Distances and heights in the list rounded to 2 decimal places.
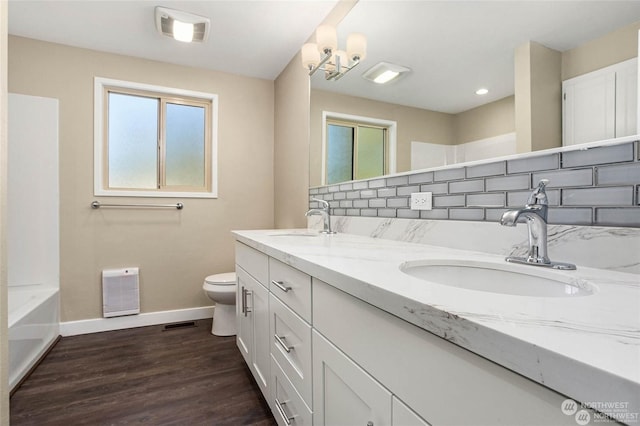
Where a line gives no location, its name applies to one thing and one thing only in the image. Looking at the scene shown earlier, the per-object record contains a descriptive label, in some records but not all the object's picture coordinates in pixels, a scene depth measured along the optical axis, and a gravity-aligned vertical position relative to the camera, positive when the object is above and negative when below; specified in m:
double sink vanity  0.33 -0.19
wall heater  2.41 -0.67
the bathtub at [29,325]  1.65 -0.72
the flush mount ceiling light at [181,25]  1.96 +1.28
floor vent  2.50 -0.97
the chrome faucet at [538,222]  0.79 -0.03
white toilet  2.29 -0.70
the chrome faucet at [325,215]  1.93 -0.02
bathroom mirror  0.83 +0.54
